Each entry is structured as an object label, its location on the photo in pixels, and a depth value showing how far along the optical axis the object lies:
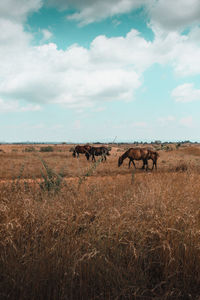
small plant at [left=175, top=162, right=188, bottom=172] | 17.75
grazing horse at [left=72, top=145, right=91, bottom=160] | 23.63
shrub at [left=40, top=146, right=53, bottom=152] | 42.89
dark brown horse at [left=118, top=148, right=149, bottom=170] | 16.84
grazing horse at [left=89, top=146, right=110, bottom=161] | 23.44
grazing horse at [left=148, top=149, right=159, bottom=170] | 17.02
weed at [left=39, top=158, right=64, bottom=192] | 5.81
